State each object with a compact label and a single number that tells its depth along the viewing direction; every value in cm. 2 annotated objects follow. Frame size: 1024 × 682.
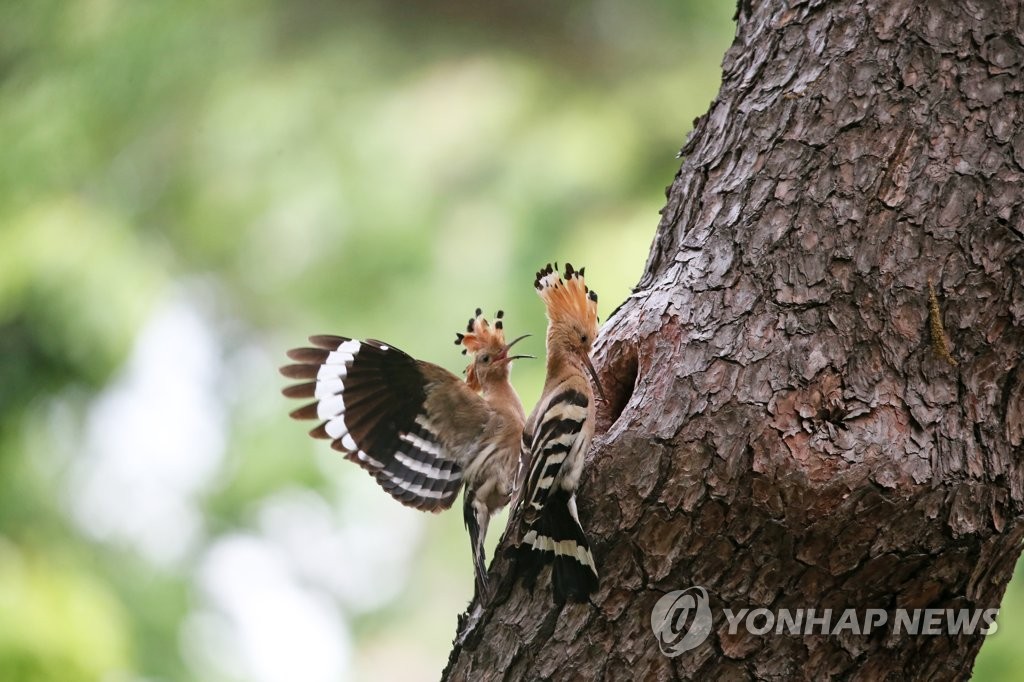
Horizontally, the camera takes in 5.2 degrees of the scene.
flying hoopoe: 877
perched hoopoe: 862
